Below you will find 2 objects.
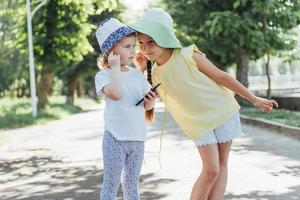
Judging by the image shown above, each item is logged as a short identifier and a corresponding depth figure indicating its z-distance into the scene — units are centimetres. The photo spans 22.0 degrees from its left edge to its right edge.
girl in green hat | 542
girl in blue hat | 505
